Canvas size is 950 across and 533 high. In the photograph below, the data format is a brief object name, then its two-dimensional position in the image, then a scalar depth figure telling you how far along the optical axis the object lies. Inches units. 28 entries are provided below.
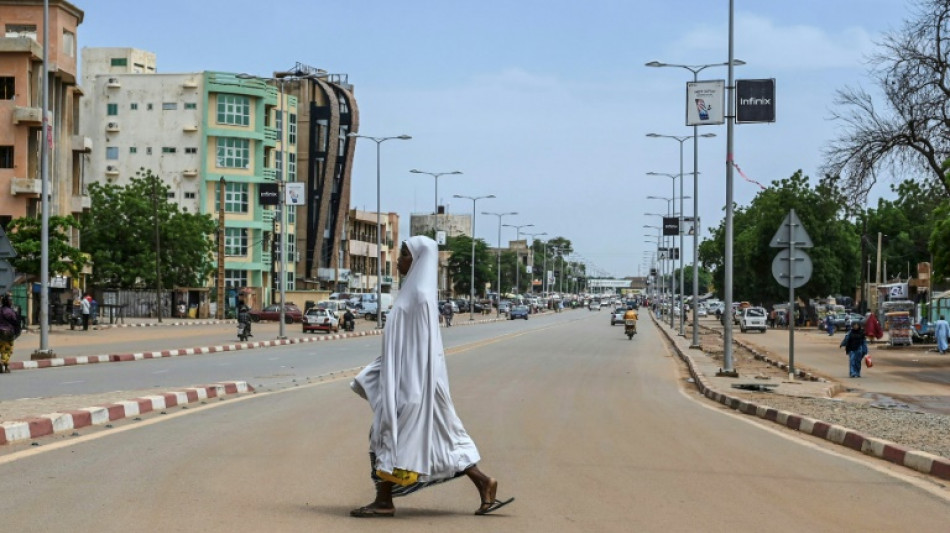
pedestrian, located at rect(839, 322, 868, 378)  1213.7
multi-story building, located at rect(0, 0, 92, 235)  2239.2
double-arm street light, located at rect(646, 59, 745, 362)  1090.7
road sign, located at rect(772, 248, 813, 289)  950.4
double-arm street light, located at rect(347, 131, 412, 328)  2674.7
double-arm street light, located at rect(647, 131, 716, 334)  1844.2
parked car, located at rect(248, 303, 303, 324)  3186.5
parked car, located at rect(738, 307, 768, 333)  2989.7
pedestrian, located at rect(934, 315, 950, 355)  1791.1
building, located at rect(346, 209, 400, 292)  4995.1
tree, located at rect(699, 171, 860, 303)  3467.0
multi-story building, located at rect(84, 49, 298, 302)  3863.2
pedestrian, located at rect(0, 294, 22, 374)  1005.8
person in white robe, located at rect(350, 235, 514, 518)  311.1
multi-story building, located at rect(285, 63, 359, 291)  4333.2
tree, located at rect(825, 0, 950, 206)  1642.5
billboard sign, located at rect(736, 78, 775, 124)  1044.5
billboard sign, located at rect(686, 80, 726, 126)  1076.5
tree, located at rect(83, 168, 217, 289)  3152.1
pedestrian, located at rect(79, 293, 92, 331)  2186.3
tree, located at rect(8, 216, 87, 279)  1889.8
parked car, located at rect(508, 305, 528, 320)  4281.5
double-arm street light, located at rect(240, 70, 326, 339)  2001.7
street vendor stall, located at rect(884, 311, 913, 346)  1980.8
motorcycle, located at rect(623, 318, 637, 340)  2359.7
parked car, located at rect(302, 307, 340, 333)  2481.5
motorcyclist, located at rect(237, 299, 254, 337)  1889.8
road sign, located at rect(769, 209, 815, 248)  957.2
